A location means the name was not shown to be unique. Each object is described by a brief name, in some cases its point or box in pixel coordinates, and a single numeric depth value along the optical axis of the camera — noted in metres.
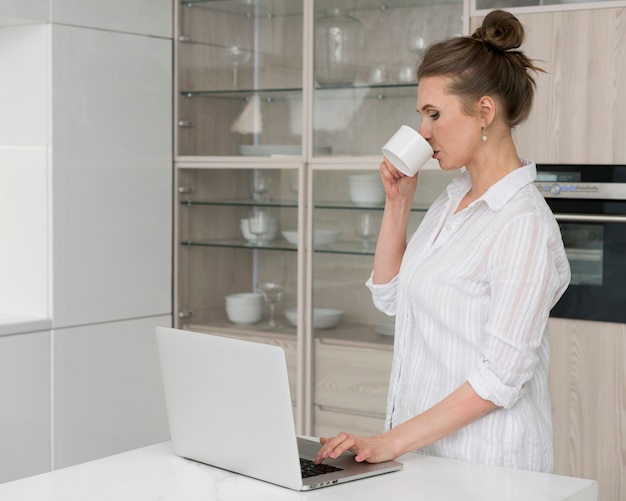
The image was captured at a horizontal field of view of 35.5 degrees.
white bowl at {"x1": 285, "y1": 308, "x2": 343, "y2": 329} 3.50
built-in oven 2.82
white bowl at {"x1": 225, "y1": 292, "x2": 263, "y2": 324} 3.73
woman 1.74
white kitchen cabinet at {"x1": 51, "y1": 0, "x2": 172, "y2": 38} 3.27
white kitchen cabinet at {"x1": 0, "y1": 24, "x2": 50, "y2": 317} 3.27
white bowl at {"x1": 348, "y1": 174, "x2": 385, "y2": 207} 3.39
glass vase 3.40
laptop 1.53
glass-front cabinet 3.37
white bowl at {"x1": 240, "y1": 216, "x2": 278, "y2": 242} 3.68
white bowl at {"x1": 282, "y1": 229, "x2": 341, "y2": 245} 3.47
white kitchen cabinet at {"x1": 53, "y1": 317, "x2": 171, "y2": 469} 3.34
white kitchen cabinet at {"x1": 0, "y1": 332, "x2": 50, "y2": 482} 3.15
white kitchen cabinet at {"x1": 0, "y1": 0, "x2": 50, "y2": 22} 3.10
